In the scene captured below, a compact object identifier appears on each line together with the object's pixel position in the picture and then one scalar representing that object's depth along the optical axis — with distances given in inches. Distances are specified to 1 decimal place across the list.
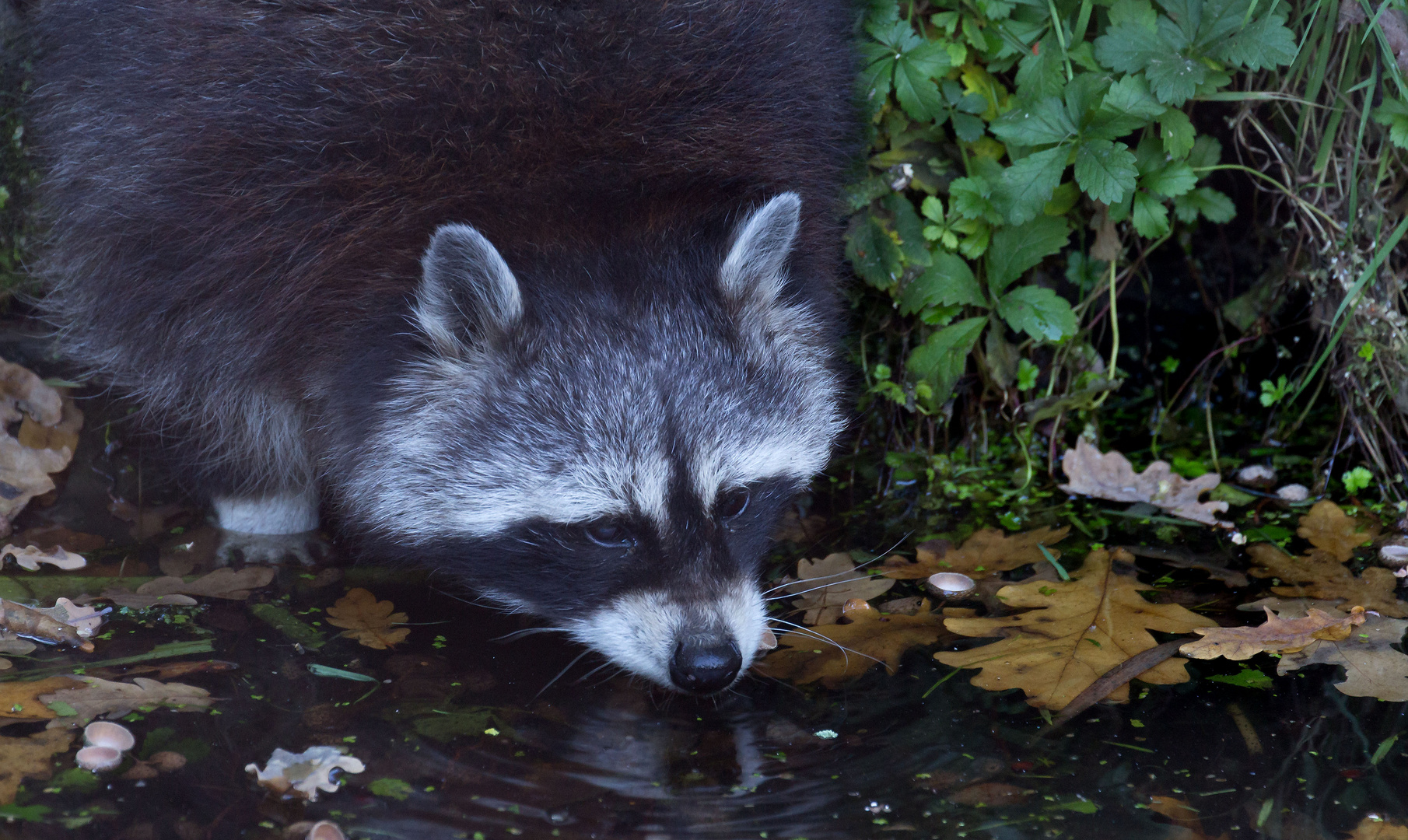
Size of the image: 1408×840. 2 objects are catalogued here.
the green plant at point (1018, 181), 293.7
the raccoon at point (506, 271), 239.9
